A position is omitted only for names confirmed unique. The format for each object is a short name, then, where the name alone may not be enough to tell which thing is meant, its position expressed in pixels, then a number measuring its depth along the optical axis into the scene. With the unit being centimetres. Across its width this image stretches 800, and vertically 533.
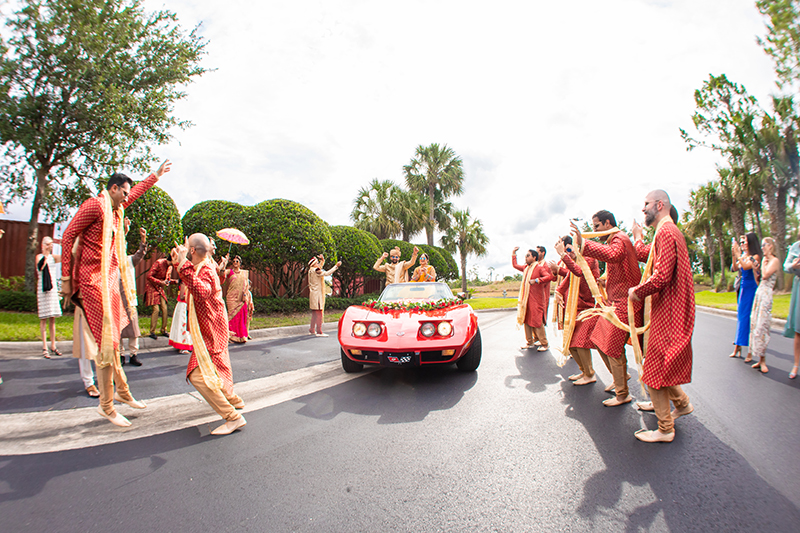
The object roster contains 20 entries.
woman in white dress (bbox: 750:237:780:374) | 554
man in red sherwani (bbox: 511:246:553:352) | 725
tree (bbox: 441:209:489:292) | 3459
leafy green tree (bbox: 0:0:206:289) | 1071
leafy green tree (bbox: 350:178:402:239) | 2834
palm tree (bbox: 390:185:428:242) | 2869
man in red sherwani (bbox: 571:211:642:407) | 363
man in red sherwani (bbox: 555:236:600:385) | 411
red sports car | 468
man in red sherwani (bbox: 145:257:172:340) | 729
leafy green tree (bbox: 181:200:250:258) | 1227
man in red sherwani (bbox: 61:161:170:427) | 337
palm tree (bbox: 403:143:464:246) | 3466
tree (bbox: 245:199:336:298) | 1230
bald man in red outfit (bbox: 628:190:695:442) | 310
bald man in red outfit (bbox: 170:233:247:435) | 332
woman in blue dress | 585
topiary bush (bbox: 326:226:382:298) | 1597
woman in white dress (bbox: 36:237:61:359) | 579
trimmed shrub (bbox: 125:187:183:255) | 1013
